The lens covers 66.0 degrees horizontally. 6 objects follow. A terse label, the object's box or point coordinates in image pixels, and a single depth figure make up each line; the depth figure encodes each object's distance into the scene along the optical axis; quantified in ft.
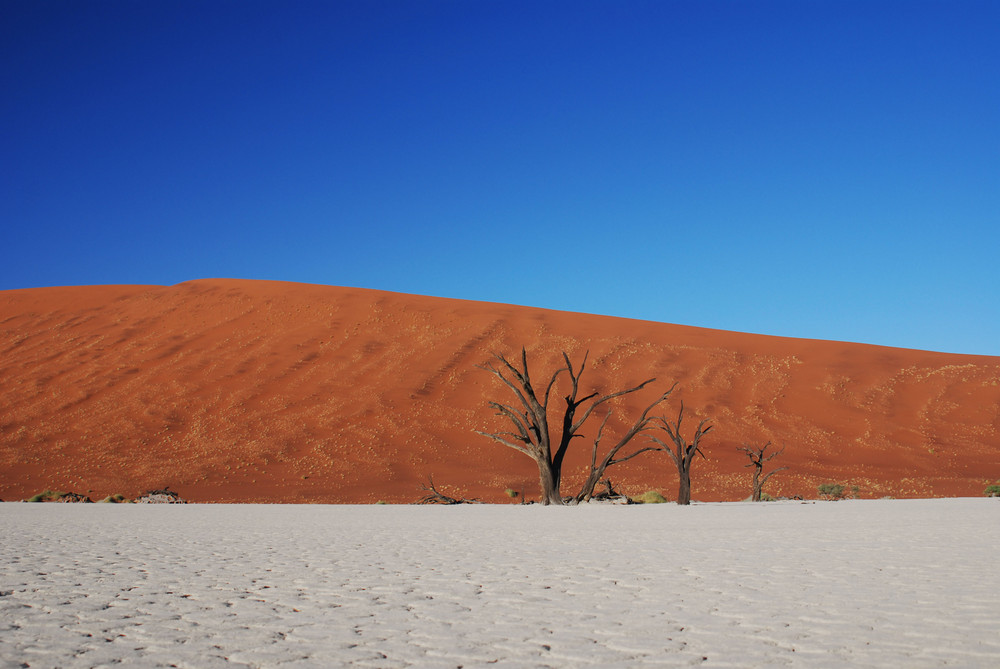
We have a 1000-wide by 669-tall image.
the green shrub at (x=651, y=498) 61.36
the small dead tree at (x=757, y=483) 60.64
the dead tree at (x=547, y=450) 51.55
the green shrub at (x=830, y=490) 70.69
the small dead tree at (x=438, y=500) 58.15
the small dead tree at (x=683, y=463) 54.44
